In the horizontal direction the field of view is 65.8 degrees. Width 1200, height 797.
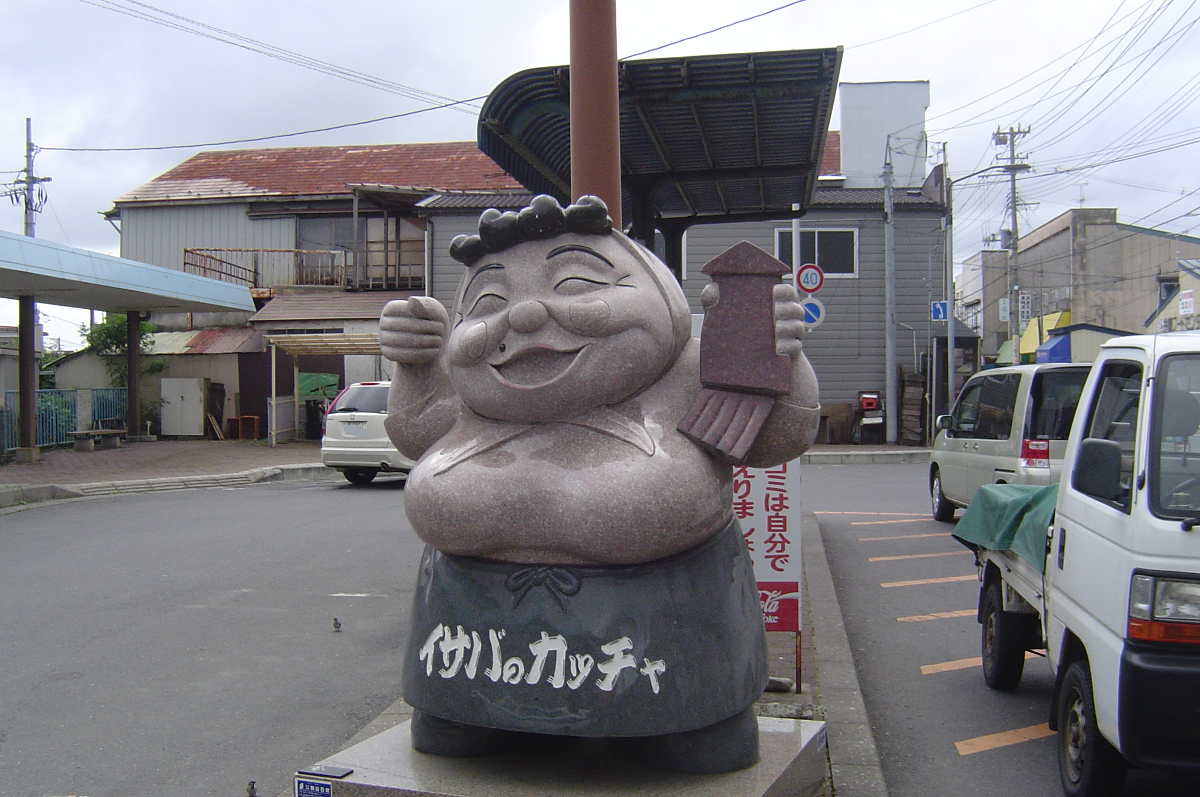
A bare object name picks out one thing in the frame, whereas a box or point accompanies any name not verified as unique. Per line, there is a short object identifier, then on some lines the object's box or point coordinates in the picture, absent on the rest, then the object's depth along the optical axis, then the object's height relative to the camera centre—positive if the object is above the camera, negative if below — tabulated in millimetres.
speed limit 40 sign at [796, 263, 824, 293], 11031 +1357
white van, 8305 -370
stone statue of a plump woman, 2785 -385
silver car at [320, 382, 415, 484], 13688 -575
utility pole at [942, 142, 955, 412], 19047 +2431
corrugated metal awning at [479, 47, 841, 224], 4980 +1625
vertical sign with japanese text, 4734 -763
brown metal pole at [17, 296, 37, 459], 15984 +400
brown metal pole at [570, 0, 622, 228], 4121 +1322
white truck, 2965 -656
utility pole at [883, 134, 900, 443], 19359 +1519
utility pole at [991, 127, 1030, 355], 30328 +5401
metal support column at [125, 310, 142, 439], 19266 +700
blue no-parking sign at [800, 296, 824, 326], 10359 +963
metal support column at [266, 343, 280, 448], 19406 -468
